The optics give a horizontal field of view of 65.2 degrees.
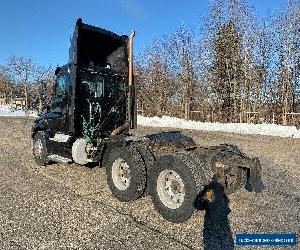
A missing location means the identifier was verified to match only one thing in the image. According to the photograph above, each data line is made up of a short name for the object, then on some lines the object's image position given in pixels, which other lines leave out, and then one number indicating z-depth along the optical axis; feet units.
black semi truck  12.53
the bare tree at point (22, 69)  167.23
